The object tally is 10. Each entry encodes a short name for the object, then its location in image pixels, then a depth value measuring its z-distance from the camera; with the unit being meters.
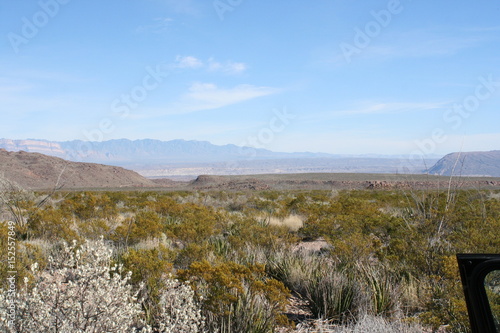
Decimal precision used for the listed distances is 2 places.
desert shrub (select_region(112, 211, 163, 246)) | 10.09
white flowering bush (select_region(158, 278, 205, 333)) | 4.32
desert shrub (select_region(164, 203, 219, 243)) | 9.92
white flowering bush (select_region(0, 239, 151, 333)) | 4.04
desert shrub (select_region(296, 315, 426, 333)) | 4.86
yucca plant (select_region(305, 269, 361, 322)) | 5.95
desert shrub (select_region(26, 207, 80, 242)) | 10.71
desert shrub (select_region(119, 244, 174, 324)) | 5.77
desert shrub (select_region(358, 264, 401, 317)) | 5.86
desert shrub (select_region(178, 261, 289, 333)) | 4.95
